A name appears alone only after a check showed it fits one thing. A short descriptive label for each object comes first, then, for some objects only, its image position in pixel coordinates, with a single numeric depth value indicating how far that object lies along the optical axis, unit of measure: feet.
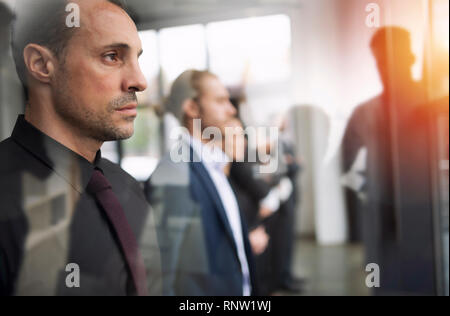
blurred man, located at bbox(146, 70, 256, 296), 4.26
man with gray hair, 3.28
